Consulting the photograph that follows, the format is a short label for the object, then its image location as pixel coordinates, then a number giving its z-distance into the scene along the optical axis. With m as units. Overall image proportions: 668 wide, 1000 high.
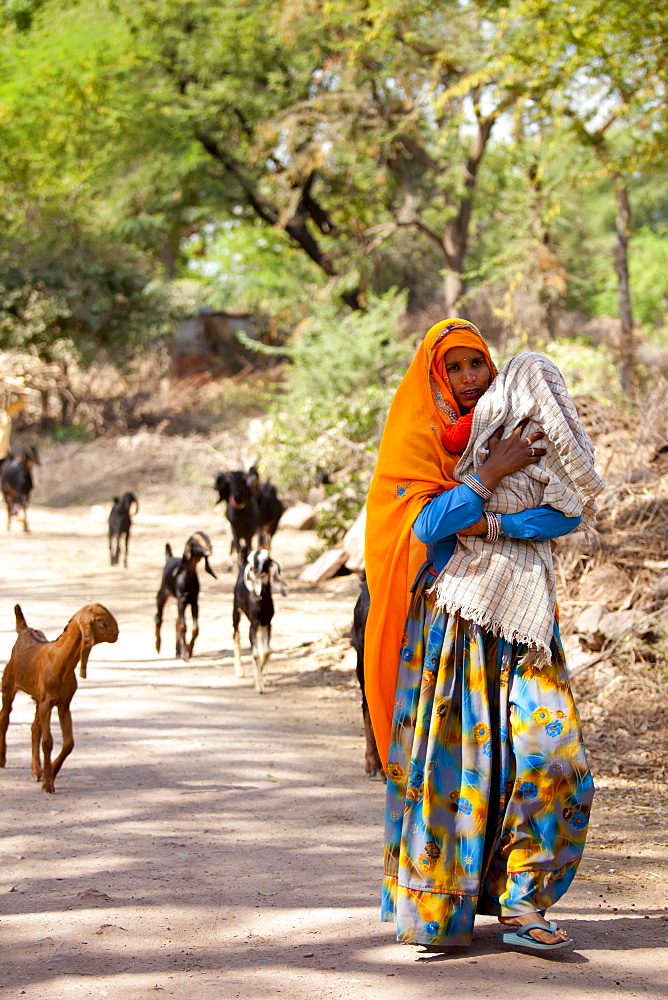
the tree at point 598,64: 10.74
